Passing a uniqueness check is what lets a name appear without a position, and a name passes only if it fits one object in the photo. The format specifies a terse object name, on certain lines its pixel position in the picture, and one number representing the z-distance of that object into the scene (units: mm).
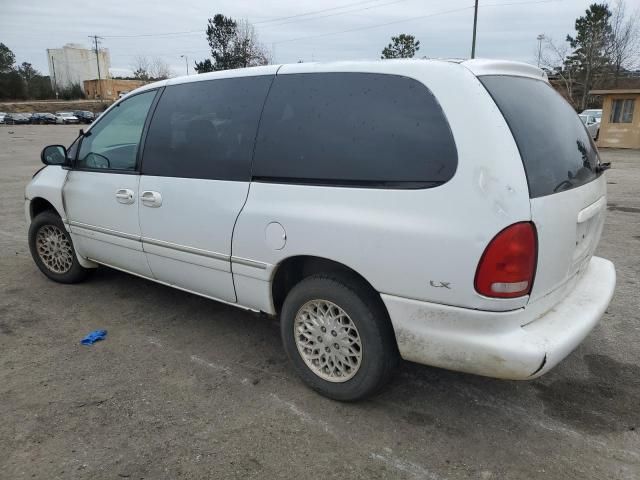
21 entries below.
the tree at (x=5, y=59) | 73875
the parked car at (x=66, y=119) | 52406
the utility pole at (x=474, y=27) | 24922
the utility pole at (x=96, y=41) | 89412
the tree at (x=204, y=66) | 52450
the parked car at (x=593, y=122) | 22972
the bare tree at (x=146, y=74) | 85812
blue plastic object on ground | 3707
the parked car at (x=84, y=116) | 55750
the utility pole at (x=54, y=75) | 86875
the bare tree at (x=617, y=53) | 37125
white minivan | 2305
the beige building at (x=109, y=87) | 83438
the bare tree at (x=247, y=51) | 54062
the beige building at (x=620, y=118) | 19984
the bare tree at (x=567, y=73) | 37062
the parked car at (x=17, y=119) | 49375
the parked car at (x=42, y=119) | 51616
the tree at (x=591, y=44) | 37844
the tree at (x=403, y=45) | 51969
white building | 97938
